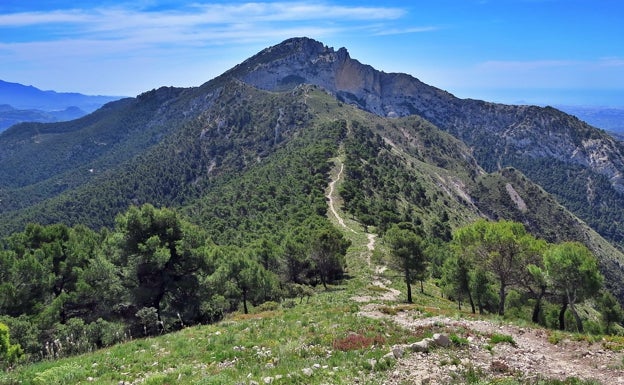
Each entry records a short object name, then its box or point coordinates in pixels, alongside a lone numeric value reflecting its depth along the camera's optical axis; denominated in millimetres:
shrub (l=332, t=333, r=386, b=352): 17266
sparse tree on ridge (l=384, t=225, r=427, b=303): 43125
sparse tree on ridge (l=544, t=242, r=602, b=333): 27047
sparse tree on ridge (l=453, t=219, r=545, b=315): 31719
